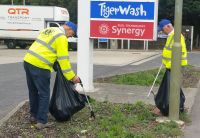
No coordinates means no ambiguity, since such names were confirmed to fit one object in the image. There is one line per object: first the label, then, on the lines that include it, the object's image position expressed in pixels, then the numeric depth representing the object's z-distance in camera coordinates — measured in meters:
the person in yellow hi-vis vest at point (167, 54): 8.17
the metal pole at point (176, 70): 7.71
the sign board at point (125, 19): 10.67
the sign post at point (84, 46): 11.08
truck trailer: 37.56
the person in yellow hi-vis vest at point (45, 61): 7.08
